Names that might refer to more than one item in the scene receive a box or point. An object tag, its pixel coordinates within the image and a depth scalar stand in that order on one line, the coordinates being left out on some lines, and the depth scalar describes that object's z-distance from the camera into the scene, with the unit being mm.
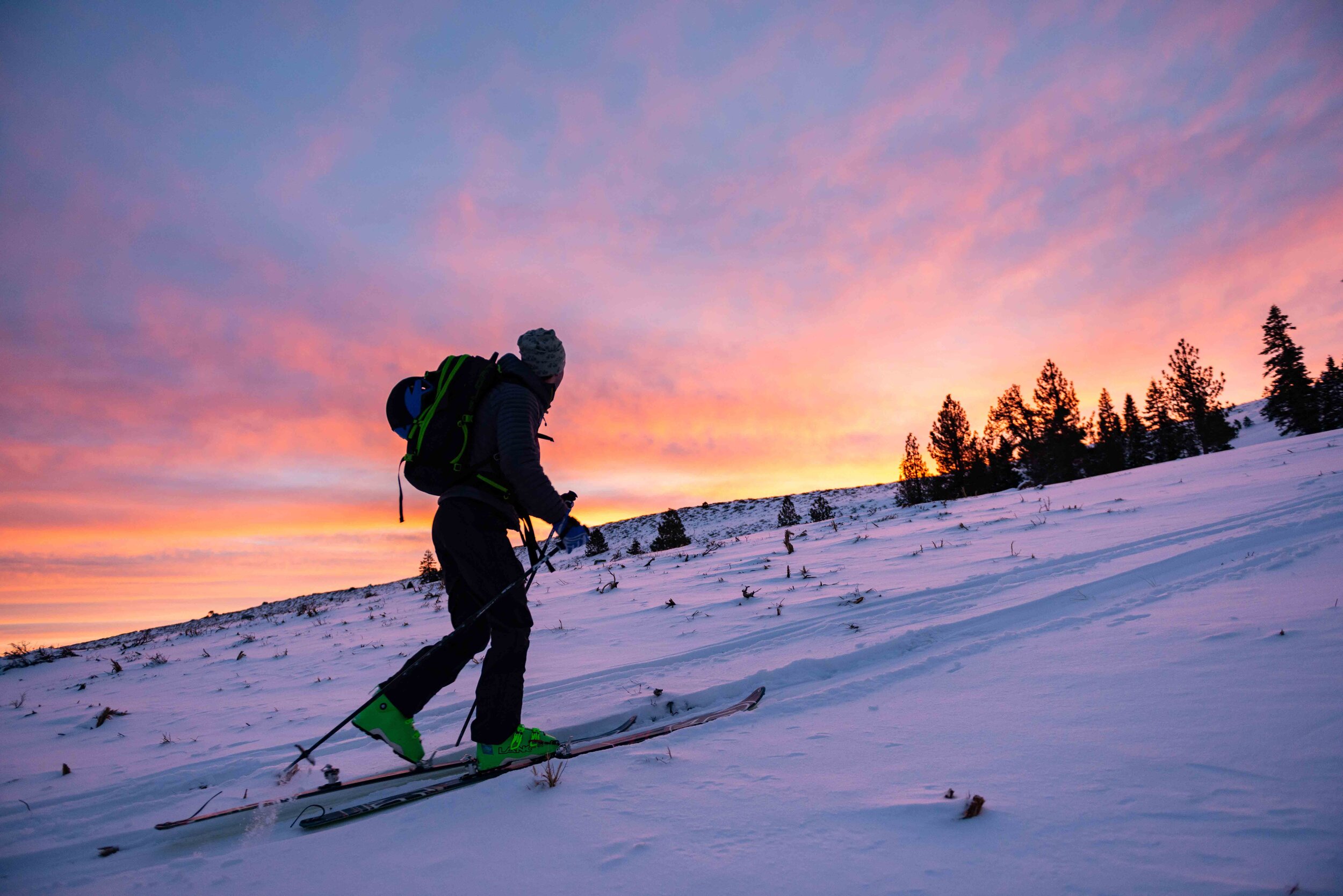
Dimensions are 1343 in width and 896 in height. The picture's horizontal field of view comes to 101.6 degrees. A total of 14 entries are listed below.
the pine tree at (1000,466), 39469
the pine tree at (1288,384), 37688
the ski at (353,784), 2693
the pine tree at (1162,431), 44656
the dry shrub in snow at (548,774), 2658
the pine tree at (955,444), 42219
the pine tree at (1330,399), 36956
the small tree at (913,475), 41544
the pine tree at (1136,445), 45438
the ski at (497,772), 2635
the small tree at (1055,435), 41344
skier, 3092
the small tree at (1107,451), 41875
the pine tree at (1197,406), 42625
